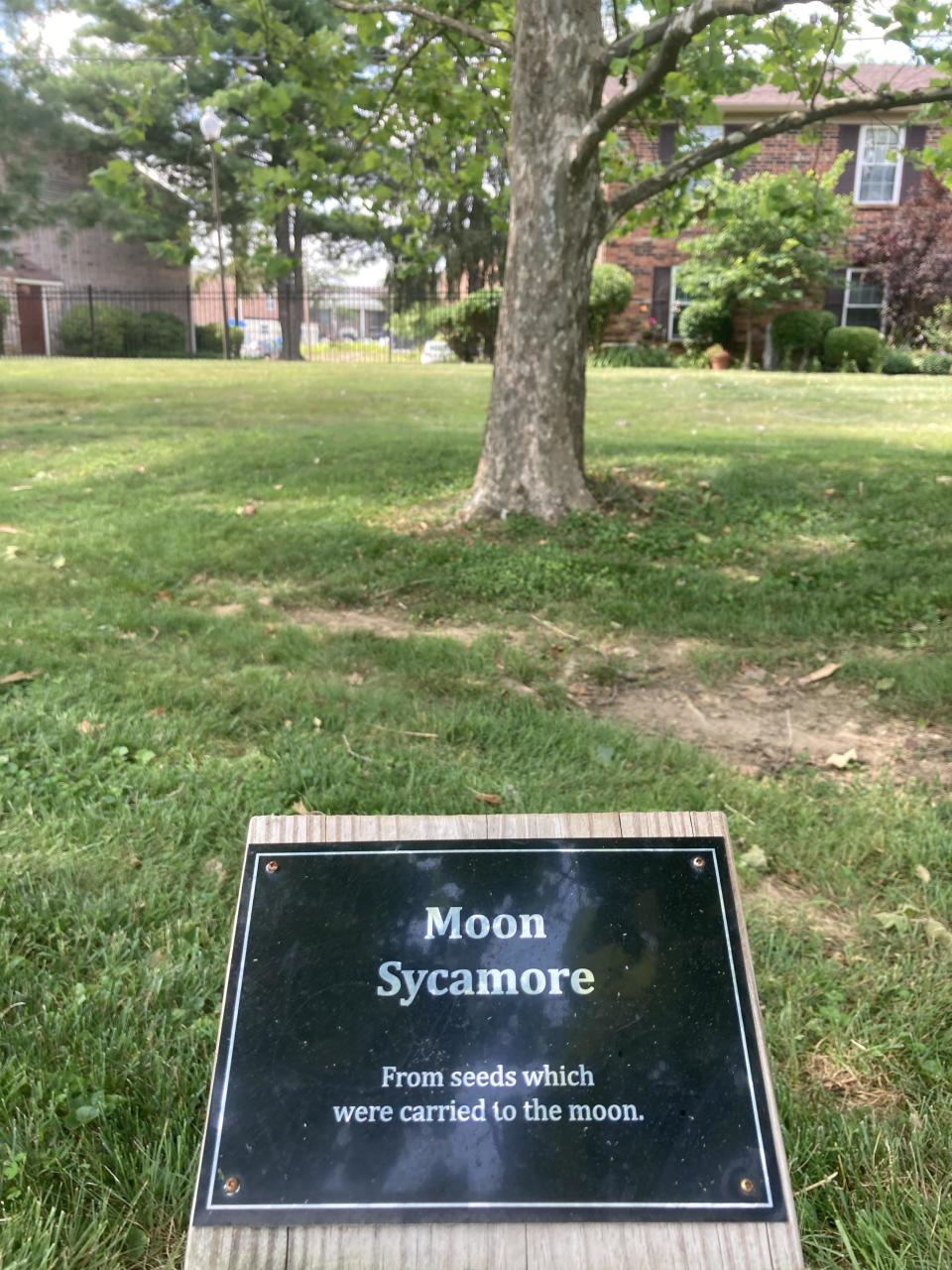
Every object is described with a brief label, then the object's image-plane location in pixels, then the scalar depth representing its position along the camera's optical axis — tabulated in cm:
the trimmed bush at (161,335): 2719
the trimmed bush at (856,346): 1953
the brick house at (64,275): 2850
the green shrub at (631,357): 2070
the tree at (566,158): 534
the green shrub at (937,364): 1895
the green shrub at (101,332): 2638
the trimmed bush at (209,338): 3241
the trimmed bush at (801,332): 2036
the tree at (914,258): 2064
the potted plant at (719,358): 2120
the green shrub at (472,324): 2109
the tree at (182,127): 2558
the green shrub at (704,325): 2111
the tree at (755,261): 1953
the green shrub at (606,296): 2106
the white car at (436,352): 2404
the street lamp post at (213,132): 1908
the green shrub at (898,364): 1945
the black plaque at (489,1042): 129
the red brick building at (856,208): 2247
